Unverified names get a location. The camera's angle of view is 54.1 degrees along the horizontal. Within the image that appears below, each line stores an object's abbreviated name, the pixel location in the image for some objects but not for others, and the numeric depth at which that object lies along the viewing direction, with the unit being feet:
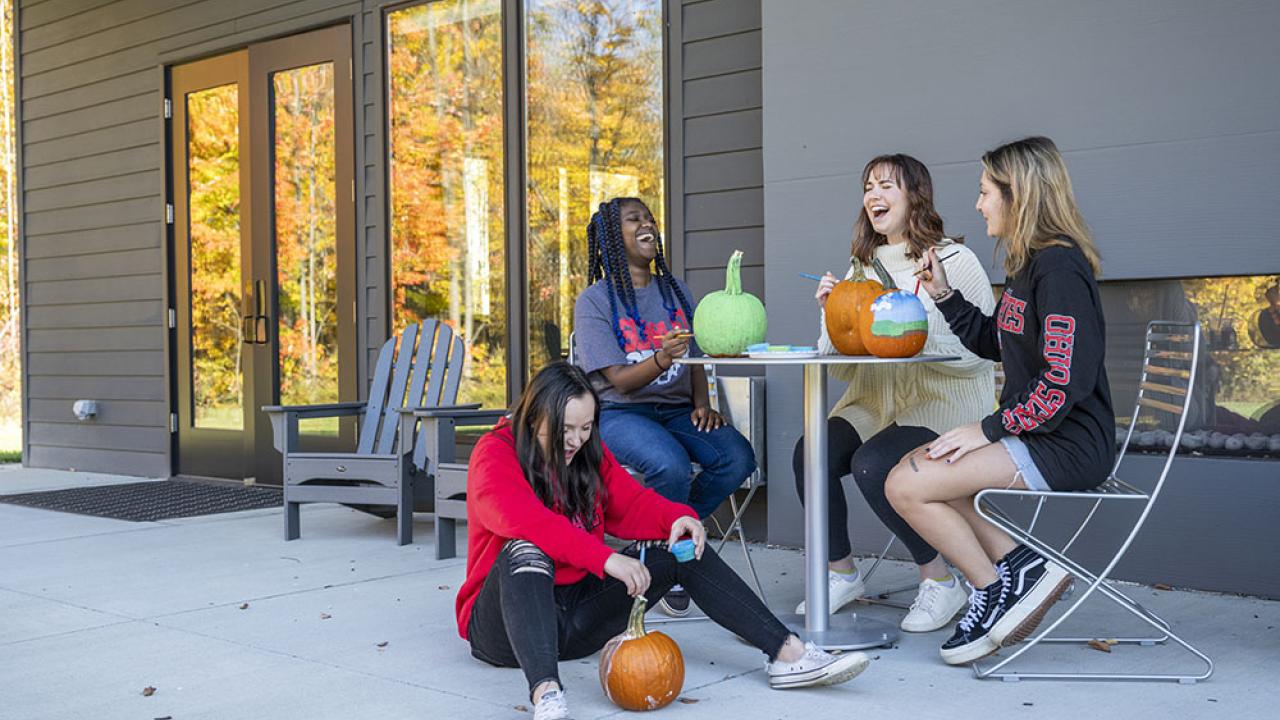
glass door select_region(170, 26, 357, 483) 21.48
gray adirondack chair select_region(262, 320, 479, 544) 15.99
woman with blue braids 11.81
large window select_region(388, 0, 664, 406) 17.56
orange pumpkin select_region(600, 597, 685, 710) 8.41
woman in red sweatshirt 8.55
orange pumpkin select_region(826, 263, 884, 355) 9.90
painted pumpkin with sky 9.52
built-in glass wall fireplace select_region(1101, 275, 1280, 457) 12.03
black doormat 19.51
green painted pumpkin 10.47
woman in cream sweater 10.90
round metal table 10.22
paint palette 9.99
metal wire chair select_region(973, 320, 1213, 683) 9.14
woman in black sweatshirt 9.07
